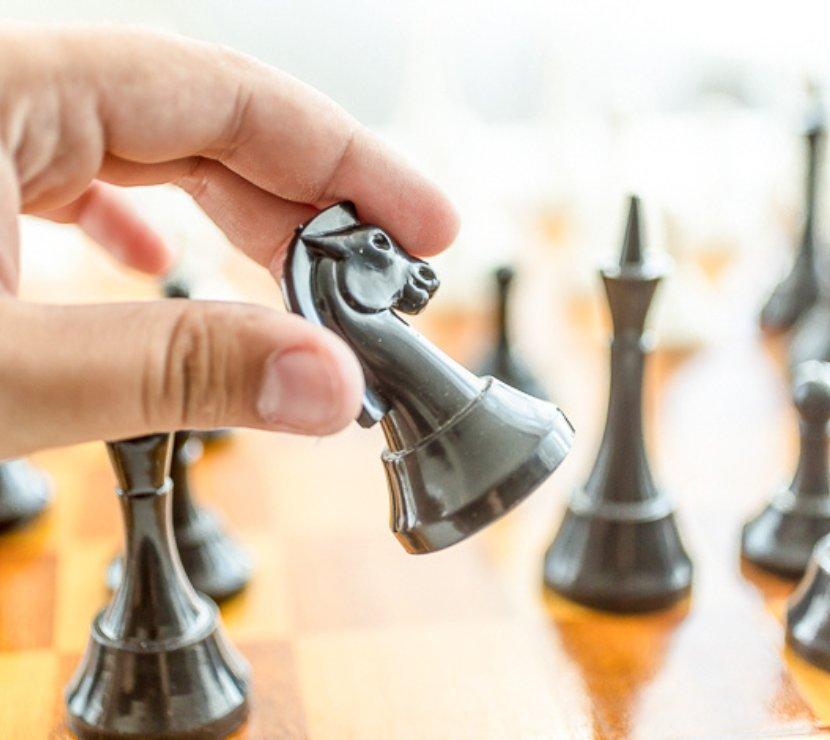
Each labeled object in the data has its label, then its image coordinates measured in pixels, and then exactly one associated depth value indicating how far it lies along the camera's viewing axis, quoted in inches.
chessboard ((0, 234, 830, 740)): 12.1
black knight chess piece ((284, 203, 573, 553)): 10.5
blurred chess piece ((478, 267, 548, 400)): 17.0
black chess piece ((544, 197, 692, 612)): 13.5
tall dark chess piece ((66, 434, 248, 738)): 11.7
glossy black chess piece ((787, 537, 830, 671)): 12.5
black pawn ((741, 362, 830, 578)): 13.8
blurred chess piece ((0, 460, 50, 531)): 14.7
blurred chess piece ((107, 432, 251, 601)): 13.6
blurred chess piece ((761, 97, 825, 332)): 18.9
